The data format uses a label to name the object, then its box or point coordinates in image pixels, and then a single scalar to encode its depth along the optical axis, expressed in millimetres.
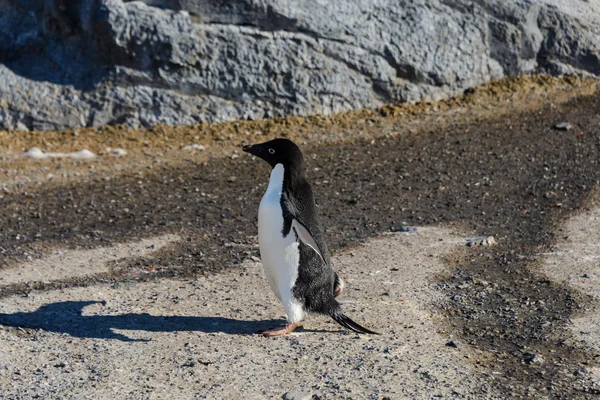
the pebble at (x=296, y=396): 7680
